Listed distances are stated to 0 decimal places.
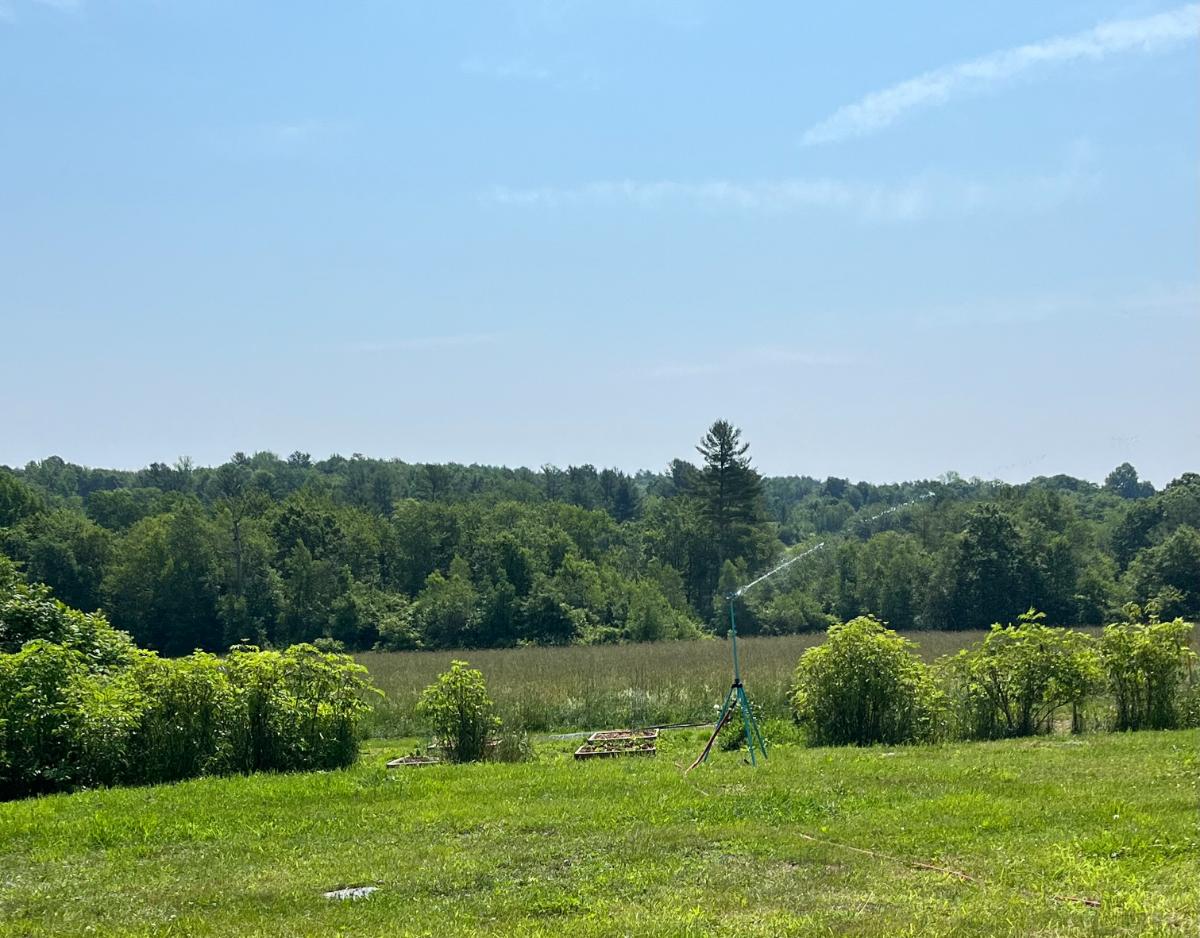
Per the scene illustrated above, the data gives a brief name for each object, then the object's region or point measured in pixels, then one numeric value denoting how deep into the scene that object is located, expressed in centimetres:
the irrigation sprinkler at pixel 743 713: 1127
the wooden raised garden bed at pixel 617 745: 1378
